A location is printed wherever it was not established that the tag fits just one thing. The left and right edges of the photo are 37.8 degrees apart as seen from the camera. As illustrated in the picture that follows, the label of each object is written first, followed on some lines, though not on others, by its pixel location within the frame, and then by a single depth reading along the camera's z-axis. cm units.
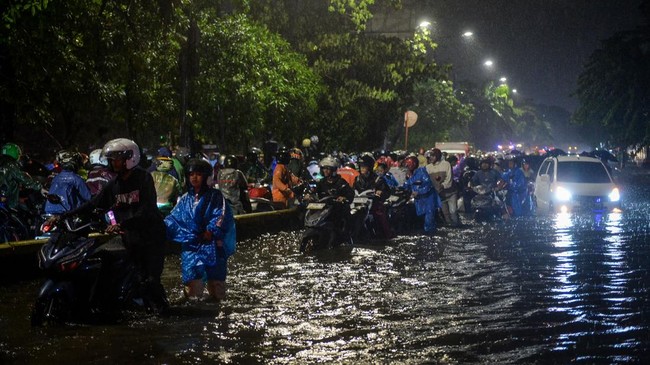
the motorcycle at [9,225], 1284
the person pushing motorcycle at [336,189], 1549
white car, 2320
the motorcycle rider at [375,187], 1755
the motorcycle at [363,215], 1683
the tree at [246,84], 2581
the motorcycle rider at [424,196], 1975
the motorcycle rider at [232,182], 1681
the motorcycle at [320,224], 1527
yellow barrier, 1166
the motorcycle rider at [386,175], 1886
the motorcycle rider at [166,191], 1287
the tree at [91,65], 1656
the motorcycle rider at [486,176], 2469
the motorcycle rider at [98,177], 1237
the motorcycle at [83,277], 845
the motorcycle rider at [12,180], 1269
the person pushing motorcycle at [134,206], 884
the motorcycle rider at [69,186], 1145
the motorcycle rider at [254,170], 2192
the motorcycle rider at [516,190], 2572
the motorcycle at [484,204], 2411
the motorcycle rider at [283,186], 2020
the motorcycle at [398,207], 1895
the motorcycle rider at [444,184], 2128
